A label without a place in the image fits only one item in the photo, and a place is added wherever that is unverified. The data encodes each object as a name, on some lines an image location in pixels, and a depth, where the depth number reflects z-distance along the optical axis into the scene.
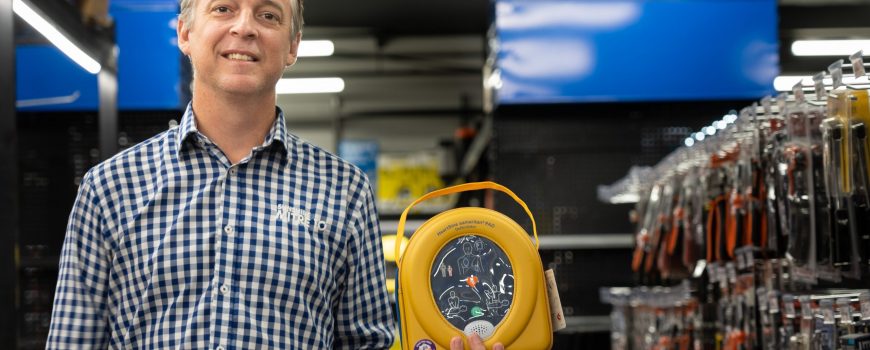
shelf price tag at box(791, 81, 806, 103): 3.07
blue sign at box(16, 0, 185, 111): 6.01
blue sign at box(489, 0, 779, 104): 6.46
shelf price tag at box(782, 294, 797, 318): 3.08
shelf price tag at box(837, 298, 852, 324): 2.75
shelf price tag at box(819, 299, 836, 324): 2.79
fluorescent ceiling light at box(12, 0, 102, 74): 3.07
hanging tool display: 2.81
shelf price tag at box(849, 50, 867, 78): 2.67
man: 1.88
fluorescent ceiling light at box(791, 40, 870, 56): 9.27
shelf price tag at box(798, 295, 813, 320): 2.93
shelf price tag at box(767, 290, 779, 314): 3.28
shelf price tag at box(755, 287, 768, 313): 3.38
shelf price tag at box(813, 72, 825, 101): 2.93
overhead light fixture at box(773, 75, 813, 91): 6.54
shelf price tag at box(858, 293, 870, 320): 2.68
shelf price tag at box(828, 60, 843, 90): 2.77
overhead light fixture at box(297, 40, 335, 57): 10.69
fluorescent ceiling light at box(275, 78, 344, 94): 12.16
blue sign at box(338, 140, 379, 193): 11.53
